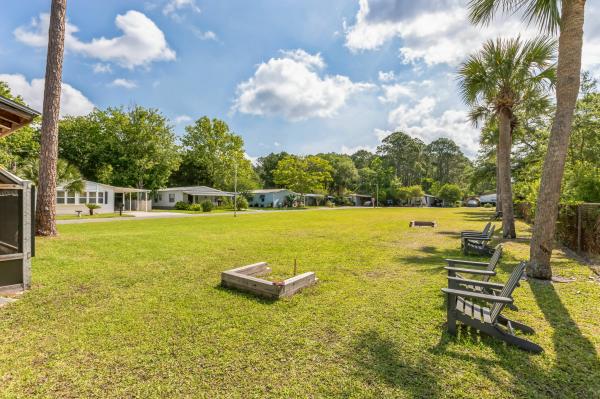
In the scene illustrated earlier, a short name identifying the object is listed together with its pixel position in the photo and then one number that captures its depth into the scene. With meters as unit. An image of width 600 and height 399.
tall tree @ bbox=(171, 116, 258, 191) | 49.53
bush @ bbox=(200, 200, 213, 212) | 34.17
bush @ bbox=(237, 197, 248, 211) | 38.41
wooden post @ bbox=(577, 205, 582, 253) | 9.48
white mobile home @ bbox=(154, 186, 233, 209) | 41.09
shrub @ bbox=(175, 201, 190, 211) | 36.97
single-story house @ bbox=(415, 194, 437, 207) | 67.44
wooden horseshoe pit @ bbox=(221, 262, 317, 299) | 5.04
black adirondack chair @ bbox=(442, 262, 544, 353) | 3.47
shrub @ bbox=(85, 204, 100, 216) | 24.83
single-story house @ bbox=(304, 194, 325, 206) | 60.59
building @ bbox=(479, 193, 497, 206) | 67.00
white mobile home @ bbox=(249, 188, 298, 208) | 50.34
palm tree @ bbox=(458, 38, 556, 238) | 11.96
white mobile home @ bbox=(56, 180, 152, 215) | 26.11
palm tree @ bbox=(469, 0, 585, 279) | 6.18
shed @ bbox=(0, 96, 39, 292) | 5.14
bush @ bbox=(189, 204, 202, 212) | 35.44
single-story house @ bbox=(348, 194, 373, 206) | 68.56
